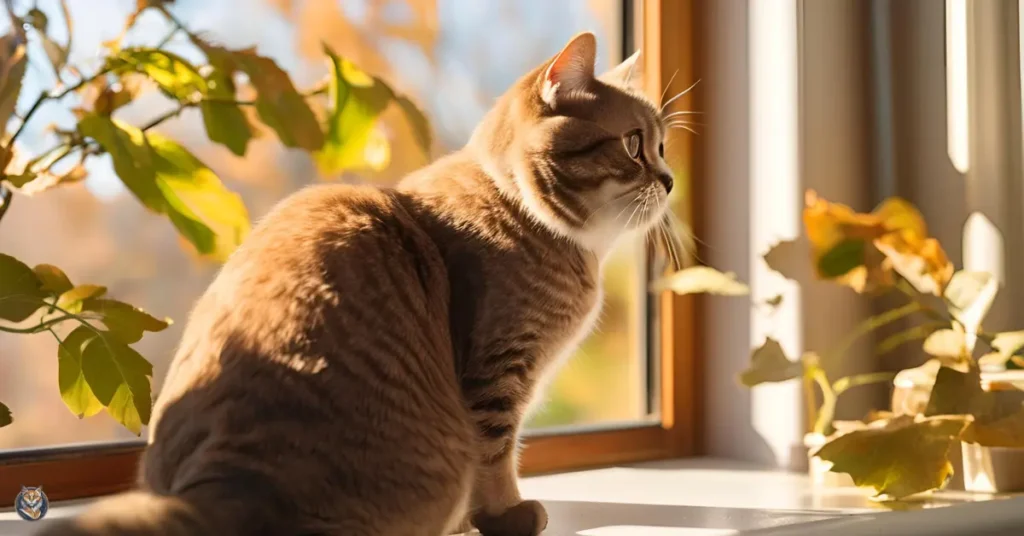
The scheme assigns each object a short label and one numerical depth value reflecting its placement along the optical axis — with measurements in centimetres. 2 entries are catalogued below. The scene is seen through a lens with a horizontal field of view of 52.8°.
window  127
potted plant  127
